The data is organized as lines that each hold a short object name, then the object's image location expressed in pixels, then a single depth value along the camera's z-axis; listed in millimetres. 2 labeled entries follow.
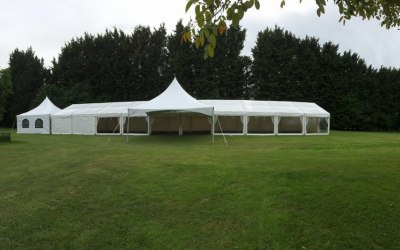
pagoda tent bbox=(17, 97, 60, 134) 27344
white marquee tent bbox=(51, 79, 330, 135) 23188
